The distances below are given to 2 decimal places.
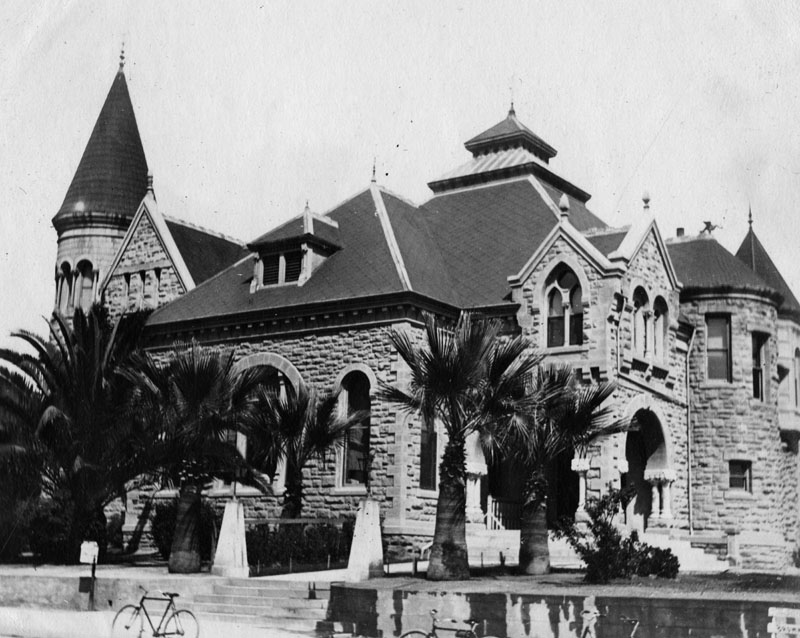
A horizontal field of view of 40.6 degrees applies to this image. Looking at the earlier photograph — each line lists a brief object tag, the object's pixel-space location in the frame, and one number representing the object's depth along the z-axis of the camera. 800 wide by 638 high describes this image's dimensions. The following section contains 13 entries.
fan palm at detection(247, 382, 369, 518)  27.02
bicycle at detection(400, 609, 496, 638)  15.34
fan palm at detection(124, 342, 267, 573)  23.84
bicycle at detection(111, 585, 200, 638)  17.48
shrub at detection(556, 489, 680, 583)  20.17
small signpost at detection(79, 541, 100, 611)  20.12
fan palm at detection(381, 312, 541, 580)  21.27
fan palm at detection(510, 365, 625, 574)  22.61
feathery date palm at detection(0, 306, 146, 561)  27.31
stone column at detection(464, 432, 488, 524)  29.08
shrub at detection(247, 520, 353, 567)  23.81
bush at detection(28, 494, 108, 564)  27.17
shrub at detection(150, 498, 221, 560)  25.97
